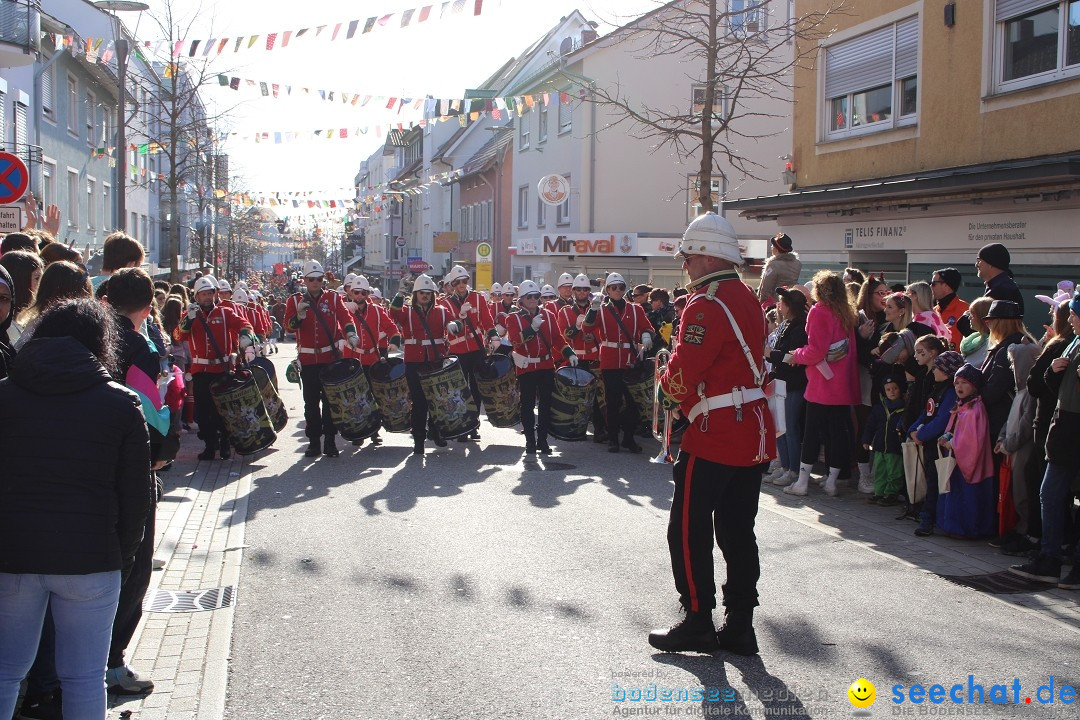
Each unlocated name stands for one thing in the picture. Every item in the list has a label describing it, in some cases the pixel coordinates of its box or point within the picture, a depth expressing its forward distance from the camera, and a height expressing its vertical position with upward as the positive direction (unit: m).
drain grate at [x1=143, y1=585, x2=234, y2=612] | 6.10 -1.82
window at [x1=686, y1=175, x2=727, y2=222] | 27.50 +2.82
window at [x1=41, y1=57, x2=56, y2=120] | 25.16 +4.69
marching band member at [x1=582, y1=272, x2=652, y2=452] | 12.18 -0.43
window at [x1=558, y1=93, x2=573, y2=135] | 32.66 +5.53
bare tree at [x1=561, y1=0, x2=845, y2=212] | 14.67 +3.69
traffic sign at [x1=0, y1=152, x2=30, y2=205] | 11.00 +1.14
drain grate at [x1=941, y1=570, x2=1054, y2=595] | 6.62 -1.79
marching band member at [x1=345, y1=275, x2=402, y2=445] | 12.97 -0.32
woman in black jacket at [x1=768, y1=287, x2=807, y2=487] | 9.90 -0.66
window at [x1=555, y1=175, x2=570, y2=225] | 33.56 +2.66
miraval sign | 29.17 +1.45
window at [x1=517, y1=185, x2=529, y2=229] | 37.69 +3.17
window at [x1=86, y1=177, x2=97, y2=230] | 30.94 +2.53
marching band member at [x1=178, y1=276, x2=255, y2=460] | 11.24 -0.54
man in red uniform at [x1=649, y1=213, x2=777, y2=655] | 5.24 -0.73
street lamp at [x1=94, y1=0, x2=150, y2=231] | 18.78 +3.89
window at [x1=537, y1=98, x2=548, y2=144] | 35.09 +5.72
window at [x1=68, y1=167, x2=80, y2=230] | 28.09 +2.42
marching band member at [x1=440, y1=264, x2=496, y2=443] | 13.19 -0.42
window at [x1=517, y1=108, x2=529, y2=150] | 37.12 +5.71
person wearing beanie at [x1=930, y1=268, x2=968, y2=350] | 10.02 +0.03
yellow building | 12.14 +2.10
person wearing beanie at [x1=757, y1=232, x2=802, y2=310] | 10.99 +0.28
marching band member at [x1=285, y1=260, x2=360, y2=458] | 11.69 -0.46
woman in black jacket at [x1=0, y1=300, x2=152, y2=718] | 3.54 -0.71
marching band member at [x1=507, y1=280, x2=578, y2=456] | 12.17 -0.71
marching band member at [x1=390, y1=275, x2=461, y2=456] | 12.02 -0.52
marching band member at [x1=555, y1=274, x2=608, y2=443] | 12.60 -0.48
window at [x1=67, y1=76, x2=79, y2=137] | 27.95 +4.84
